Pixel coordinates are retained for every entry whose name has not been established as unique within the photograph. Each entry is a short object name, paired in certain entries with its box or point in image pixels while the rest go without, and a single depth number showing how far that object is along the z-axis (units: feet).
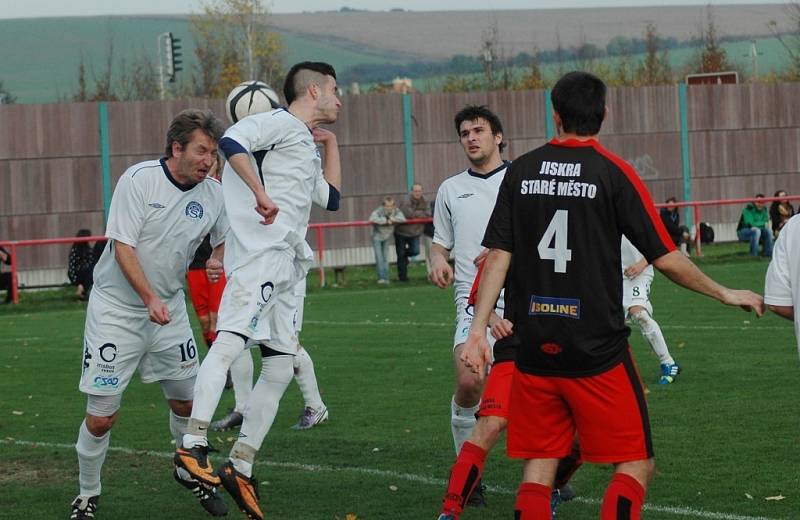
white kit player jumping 22.75
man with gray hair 24.39
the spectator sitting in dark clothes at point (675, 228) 91.50
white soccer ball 28.89
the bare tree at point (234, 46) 162.91
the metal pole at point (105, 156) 103.76
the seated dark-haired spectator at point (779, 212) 96.12
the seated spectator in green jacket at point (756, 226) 96.54
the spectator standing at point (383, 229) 90.24
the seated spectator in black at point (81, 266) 84.07
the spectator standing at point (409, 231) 90.74
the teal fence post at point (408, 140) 113.09
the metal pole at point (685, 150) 124.16
